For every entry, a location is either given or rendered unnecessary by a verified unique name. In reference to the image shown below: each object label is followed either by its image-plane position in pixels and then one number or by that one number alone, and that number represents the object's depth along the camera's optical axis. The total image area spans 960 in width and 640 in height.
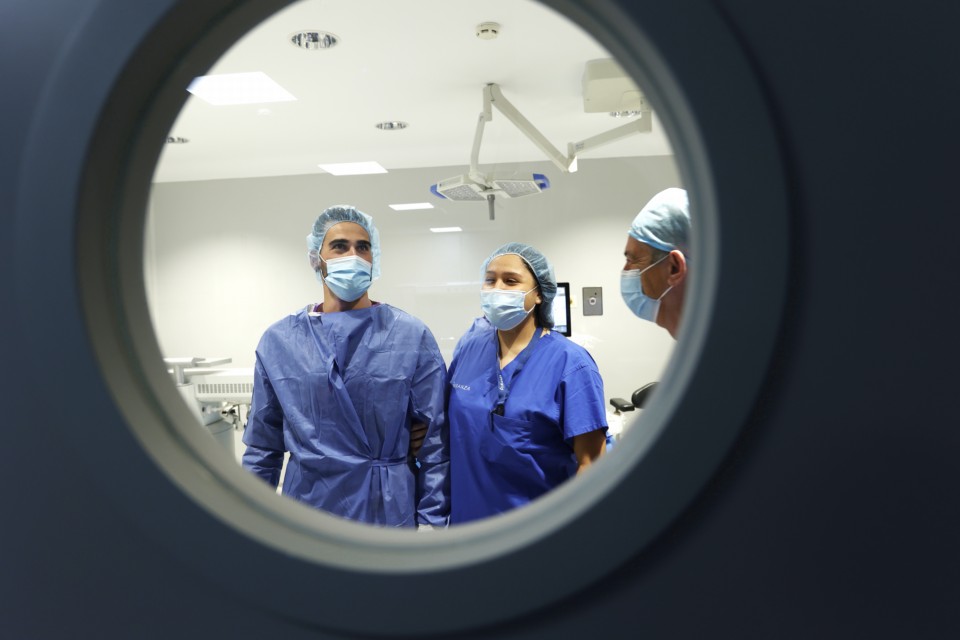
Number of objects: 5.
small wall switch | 3.49
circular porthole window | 0.32
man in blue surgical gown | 1.22
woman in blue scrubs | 1.22
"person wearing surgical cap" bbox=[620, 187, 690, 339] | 1.10
